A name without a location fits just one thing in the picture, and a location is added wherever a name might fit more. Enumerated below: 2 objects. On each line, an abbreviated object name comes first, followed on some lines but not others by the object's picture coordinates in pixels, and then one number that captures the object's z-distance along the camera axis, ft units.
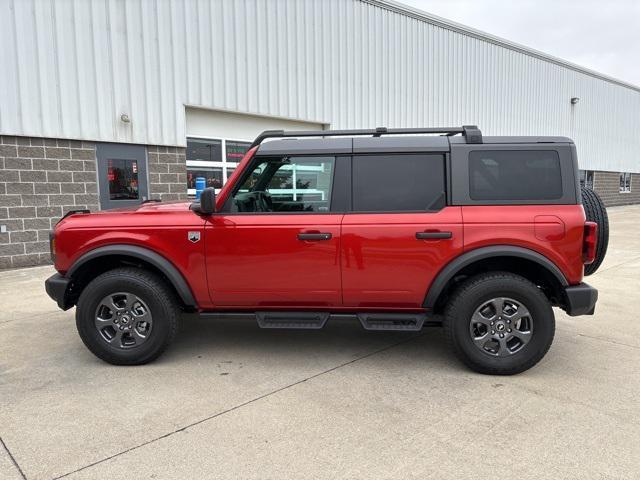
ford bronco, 11.39
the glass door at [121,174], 28.58
